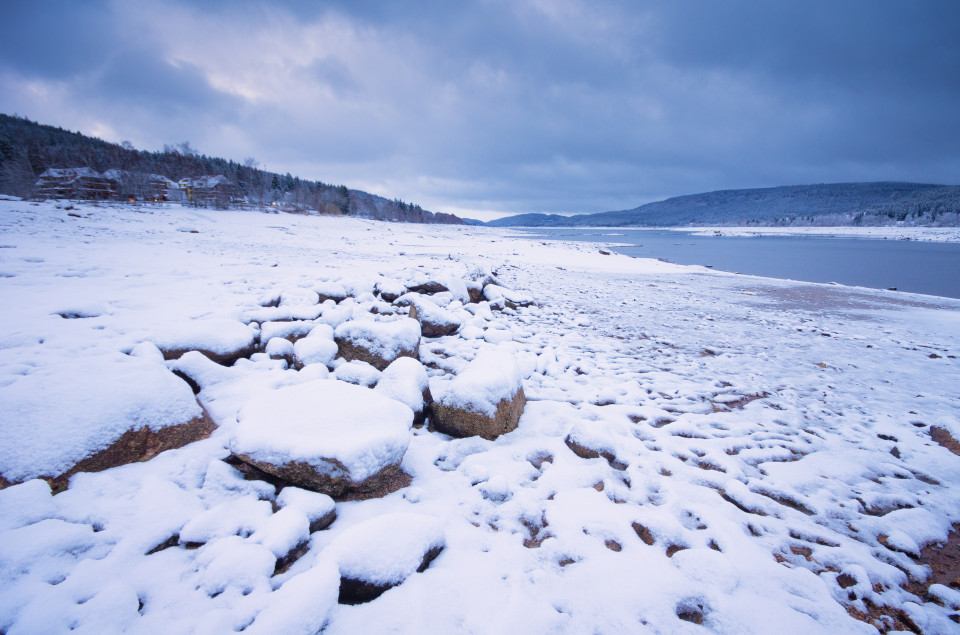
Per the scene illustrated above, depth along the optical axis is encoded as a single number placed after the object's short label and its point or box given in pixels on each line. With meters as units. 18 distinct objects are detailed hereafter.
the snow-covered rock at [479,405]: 3.55
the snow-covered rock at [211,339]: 4.11
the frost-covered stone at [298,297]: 6.64
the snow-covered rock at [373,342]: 4.64
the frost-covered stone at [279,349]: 4.57
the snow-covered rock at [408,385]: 3.71
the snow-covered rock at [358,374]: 4.00
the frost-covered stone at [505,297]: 9.38
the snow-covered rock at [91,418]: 2.39
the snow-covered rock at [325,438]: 2.53
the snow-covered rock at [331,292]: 7.48
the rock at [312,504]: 2.34
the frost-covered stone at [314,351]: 4.39
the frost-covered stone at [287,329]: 4.91
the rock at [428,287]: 8.87
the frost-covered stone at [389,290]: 8.05
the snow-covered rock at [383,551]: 1.93
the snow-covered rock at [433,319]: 6.59
